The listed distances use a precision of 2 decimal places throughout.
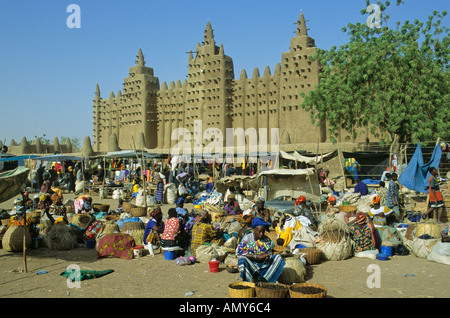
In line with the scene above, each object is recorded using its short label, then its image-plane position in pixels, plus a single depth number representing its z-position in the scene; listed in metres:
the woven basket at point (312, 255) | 7.65
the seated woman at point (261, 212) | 10.55
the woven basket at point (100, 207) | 13.77
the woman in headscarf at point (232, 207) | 11.80
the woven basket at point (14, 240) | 8.82
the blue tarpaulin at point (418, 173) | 12.16
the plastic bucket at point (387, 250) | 8.12
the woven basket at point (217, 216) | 11.60
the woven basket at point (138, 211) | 12.16
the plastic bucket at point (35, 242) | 9.23
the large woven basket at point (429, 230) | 8.66
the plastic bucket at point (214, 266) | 7.15
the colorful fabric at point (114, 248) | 8.34
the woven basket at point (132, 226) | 9.57
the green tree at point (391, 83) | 19.27
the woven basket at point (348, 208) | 11.74
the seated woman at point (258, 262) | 6.14
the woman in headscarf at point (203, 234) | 8.27
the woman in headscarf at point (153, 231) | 8.99
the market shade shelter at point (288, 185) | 14.01
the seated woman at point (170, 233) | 8.20
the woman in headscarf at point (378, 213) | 9.38
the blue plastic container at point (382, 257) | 7.85
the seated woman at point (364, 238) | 8.24
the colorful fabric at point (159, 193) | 17.23
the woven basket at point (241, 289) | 5.54
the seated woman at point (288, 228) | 8.64
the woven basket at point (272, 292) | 5.40
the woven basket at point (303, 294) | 5.27
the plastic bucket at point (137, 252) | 8.34
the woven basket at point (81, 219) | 10.82
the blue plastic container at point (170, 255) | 8.16
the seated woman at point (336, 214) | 9.75
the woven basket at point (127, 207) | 13.38
